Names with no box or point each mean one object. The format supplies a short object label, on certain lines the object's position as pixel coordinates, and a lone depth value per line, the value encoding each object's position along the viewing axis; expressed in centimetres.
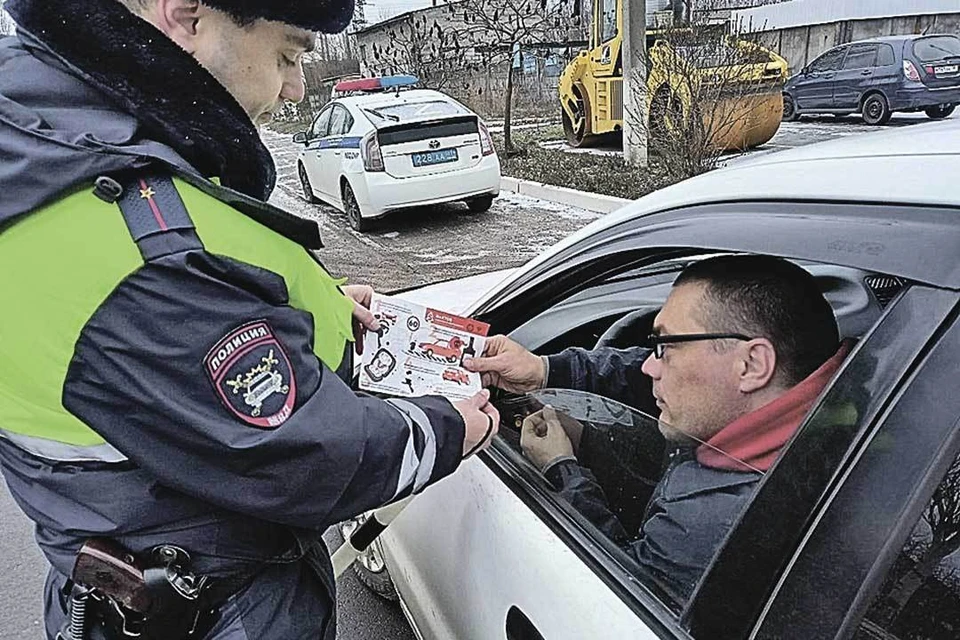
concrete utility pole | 1020
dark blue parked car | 1404
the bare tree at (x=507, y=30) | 1222
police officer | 102
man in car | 125
